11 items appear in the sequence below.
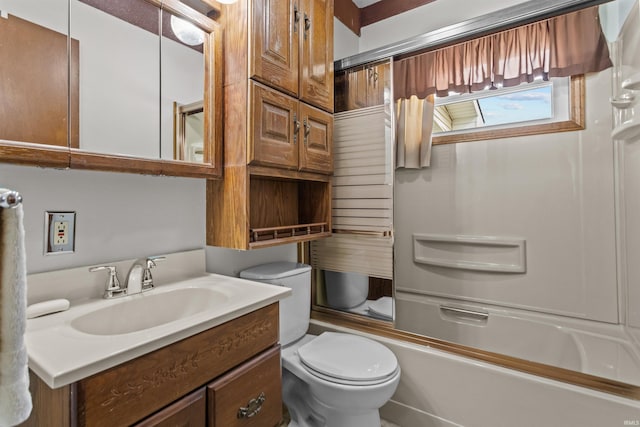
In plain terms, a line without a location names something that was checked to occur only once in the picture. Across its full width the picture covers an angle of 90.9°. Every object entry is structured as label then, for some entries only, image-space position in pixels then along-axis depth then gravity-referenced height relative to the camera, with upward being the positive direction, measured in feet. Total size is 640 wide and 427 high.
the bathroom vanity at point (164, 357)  2.23 -1.20
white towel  1.72 -0.62
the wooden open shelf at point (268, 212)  4.41 +0.06
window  6.10 +2.18
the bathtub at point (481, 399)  4.22 -2.74
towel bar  1.70 +0.10
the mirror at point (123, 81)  3.05 +1.54
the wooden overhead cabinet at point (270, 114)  4.32 +1.53
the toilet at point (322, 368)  4.20 -2.17
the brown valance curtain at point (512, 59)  5.38 +2.89
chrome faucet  3.73 -0.73
